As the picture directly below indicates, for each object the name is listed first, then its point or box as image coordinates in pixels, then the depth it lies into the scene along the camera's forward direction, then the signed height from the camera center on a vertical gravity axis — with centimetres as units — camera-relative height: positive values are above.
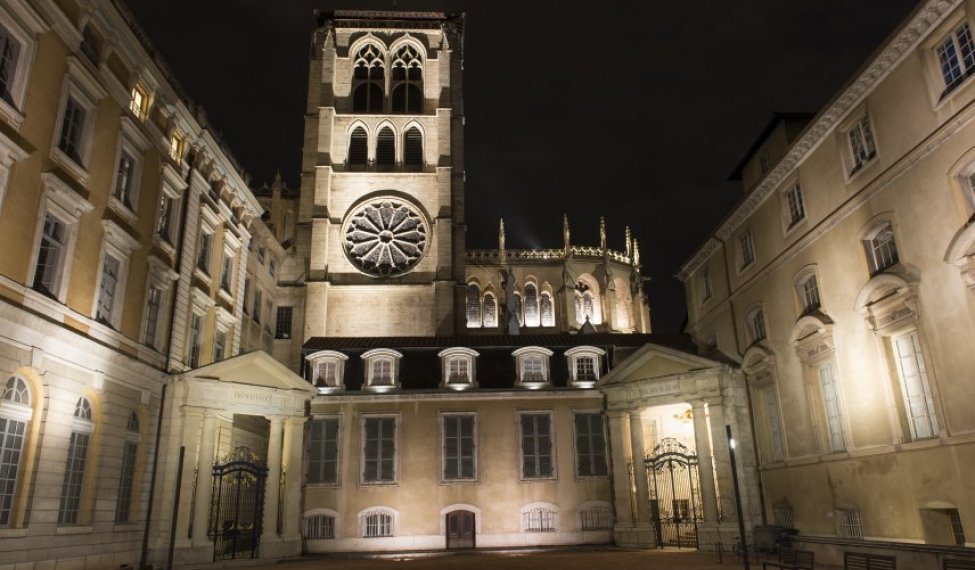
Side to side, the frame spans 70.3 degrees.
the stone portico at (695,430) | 2348 +210
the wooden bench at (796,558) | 1476 -148
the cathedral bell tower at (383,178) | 3838 +1806
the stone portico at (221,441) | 2111 +198
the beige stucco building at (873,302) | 1458 +451
